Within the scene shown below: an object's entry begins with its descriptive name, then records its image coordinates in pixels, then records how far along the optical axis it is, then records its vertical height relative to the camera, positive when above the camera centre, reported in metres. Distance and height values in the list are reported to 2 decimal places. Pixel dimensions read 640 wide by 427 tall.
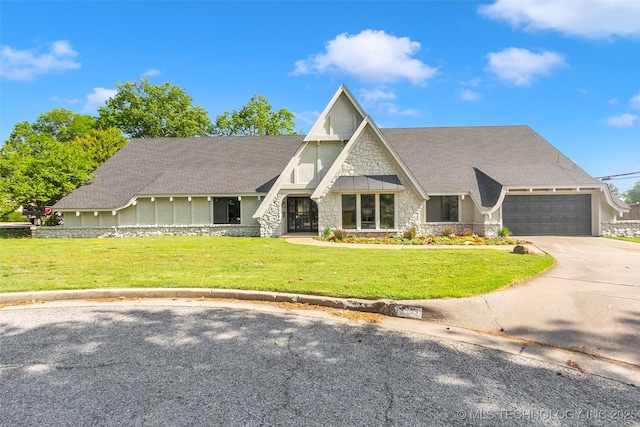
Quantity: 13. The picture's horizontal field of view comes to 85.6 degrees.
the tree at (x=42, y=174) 20.19 +2.39
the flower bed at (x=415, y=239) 15.27 -1.49
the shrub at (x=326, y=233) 16.88 -1.19
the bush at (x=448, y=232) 17.03 -1.25
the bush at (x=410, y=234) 16.66 -1.27
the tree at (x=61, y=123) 53.52 +14.76
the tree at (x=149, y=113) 40.81 +11.88
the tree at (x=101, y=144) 29.00 +5.95
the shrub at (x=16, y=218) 40.87 -0.49
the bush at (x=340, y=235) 16.20 -1.24
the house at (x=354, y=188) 17.42 +1.11
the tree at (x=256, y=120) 44.12 +11.63
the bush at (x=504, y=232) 17.08 -1.29
